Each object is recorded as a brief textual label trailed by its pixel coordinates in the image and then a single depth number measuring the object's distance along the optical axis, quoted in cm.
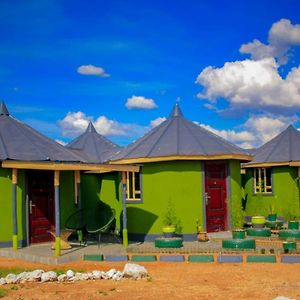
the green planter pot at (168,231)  1325
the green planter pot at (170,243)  1239
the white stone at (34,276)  894
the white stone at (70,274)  905
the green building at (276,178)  1803
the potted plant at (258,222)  1441
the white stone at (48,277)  890
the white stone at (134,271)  902
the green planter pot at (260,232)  1367
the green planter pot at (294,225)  1455
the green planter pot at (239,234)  1239
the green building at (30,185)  1278
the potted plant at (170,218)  1407
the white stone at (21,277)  889
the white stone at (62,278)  896
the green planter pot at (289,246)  1127
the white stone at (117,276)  895
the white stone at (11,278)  887
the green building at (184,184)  1423
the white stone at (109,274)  907
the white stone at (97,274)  908
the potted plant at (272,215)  1686
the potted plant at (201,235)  1385
